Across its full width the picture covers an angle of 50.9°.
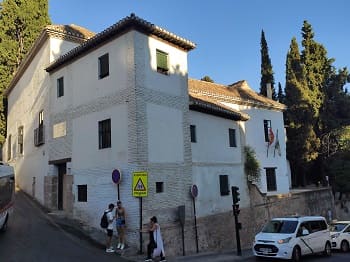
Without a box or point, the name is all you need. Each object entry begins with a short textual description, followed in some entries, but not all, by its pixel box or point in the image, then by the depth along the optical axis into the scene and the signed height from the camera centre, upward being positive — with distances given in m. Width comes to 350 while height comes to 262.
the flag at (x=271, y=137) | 29.25 +2.79
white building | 15.97 +2.46
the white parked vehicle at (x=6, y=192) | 13.95 -0.31
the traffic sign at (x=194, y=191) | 17.66 -0.74
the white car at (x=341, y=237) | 18.98 -3.54
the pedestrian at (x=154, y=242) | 13.15 -2.30
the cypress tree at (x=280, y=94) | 44.73 +9.79
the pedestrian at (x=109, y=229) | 14.28 -1.92
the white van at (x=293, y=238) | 14.08 -2.68
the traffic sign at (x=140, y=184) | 14.11 -0.22
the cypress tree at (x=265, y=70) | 42.69 +11.98
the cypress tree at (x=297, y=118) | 36.19 +5.28
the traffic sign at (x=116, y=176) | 15.27 +0.12
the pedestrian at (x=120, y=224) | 14.52 -1.78
